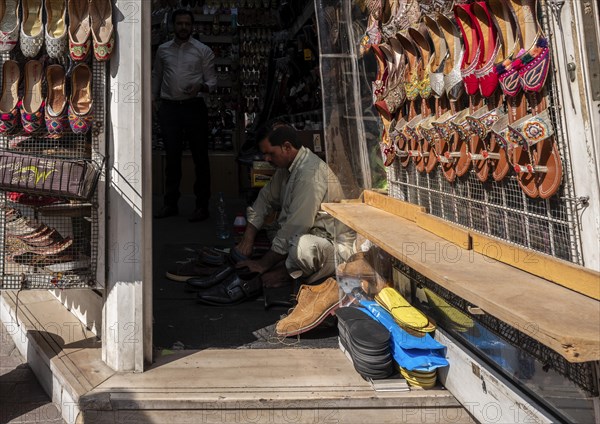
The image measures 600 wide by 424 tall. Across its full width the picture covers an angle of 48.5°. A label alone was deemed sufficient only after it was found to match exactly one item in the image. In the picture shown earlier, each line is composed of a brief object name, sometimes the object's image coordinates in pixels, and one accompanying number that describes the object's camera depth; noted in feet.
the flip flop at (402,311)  9.45
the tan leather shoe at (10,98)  9.40
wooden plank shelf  4.84
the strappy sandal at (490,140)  7.38
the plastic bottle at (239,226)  18.31
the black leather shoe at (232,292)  13.04
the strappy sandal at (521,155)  6.81
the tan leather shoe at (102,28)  9.22
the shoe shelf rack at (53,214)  9.45
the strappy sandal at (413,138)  10.03
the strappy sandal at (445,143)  8.78
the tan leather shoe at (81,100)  9.31
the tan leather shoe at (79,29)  9.27
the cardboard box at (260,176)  18.98
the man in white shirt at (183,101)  20.71
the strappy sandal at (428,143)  9.37
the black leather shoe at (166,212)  21.16
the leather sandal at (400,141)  10.59
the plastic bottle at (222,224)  19.15
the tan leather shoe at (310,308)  11.23
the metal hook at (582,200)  6.01
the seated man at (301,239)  11.76
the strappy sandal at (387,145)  11.25
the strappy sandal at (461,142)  8.21
